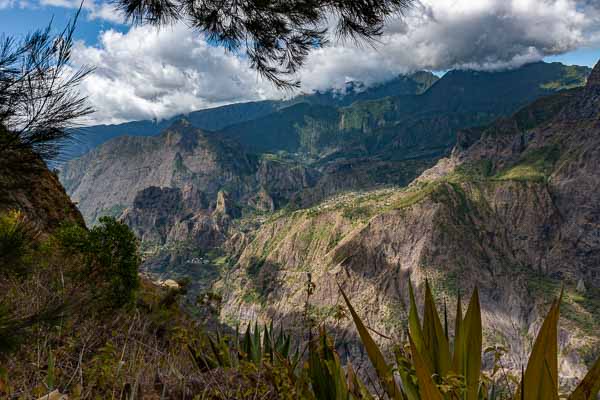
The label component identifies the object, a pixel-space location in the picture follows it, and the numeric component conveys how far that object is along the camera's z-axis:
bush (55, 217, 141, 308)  12.77
